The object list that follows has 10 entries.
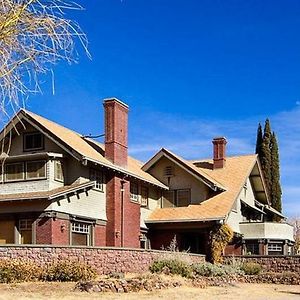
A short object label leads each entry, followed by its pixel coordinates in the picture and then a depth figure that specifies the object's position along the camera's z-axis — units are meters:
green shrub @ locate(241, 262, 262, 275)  32.50
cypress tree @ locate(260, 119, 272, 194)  54.09
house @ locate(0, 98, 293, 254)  29.58
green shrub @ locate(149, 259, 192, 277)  27.94
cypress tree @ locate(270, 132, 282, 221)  54.16
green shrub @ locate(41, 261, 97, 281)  22.94
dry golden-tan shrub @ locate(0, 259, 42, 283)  22.22
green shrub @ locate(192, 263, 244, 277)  29.30
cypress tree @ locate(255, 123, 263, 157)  55.35
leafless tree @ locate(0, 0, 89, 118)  5.72
